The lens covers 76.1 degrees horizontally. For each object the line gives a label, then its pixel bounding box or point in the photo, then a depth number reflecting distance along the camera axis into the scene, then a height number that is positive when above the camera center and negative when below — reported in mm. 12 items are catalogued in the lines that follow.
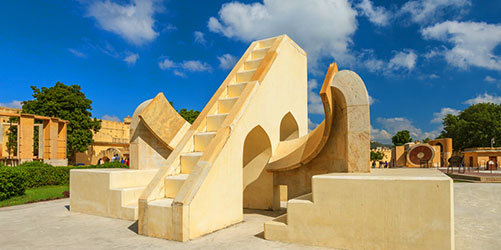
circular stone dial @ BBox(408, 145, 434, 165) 31067 -1730
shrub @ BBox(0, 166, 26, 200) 11294 -1591
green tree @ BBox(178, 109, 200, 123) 33156 +2495
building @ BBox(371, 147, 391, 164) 52944 -2452
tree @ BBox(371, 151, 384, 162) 52956 -3076
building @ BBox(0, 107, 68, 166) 22391 -172
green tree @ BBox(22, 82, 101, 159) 29719 +2849
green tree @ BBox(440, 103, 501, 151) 42719 +1325
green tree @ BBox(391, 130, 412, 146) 62969 -108
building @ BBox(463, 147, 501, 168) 29892 -1919
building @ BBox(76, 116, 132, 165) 34812 -626
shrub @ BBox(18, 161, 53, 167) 16344 -1330
